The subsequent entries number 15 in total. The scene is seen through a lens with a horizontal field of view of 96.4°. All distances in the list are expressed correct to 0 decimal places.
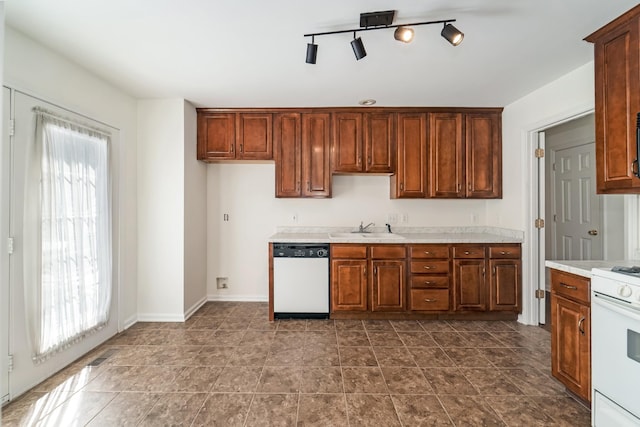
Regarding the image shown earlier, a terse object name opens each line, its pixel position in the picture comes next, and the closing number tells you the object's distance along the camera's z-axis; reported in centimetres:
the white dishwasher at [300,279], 328
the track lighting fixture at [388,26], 182
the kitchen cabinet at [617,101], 176
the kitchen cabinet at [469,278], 326
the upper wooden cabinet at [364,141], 357
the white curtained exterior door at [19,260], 196
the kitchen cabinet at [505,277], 324
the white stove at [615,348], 148
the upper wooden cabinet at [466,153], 355
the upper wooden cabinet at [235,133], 358
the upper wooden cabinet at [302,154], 358
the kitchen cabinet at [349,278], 326
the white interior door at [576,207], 372
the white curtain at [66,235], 210
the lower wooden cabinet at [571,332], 181
